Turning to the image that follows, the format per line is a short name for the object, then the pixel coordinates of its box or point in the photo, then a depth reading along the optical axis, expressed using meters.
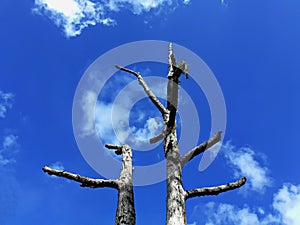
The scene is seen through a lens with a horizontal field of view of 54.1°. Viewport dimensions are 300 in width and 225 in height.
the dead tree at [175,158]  5.89
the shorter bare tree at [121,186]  6.54
